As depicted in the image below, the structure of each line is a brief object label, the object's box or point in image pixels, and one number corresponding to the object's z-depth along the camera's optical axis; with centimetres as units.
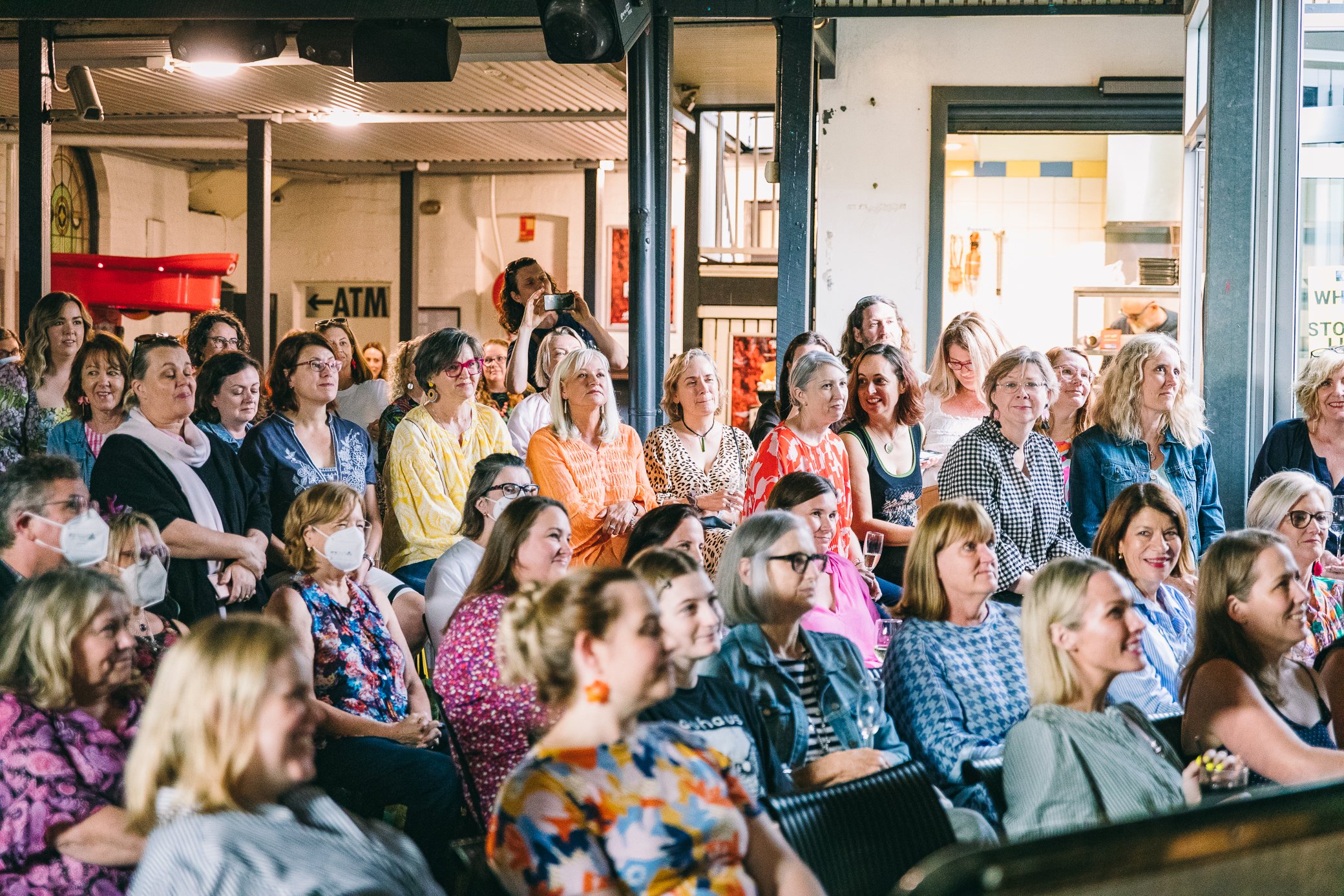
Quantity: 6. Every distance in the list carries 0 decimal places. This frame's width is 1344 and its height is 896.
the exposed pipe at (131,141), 1228
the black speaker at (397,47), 693
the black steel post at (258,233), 1100
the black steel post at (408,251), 1486
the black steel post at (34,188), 722
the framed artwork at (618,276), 1476
